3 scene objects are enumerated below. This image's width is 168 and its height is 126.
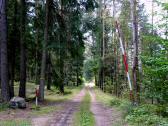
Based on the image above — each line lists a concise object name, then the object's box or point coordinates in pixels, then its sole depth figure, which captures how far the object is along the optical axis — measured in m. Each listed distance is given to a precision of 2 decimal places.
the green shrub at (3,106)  16.11
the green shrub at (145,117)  10.89
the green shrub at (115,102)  20.14
